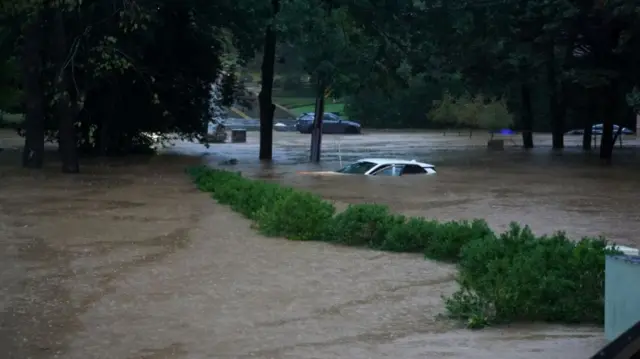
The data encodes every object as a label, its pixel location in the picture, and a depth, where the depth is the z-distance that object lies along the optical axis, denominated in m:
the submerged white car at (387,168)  30.00
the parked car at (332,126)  70.44
